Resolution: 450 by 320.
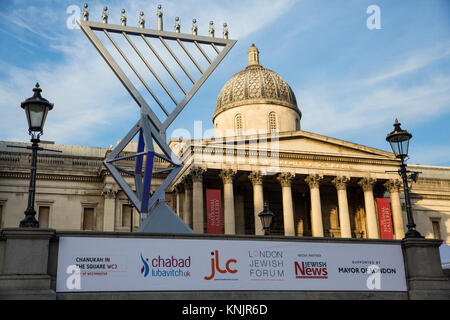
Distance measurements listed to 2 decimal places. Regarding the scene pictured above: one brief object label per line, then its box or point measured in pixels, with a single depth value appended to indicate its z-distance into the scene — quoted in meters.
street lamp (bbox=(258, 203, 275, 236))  21.33
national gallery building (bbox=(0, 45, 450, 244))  38.34
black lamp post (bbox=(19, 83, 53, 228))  13.27
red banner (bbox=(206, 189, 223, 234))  35.75
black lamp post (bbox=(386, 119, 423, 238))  16.17
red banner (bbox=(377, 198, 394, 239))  39.66
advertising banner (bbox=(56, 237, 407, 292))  12.43
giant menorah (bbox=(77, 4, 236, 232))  17.56
